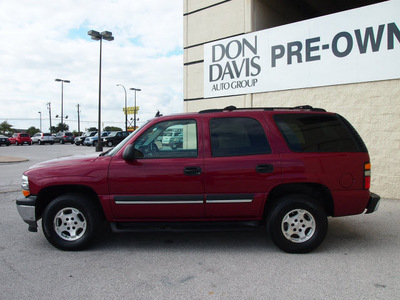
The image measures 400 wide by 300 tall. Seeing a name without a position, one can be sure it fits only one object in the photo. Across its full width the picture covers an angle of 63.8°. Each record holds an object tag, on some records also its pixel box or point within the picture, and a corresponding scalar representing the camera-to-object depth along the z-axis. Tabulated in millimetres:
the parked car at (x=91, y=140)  34031
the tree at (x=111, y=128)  113231
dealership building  7109
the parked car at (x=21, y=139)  40000
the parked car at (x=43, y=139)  40519
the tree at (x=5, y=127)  81688
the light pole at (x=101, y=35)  20844
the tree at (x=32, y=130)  104812
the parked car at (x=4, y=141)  38094
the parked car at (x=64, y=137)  44031
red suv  3986
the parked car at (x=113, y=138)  31844
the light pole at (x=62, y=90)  40531
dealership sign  7023
